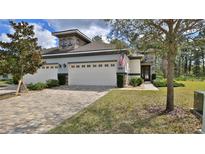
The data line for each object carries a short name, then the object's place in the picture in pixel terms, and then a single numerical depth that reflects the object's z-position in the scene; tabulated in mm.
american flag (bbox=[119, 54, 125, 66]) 11868
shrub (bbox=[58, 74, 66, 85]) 13760
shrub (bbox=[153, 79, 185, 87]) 12426
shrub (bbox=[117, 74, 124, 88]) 11598
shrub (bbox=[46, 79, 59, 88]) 12239
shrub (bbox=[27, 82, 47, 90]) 10700
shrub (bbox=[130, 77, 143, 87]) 12693
